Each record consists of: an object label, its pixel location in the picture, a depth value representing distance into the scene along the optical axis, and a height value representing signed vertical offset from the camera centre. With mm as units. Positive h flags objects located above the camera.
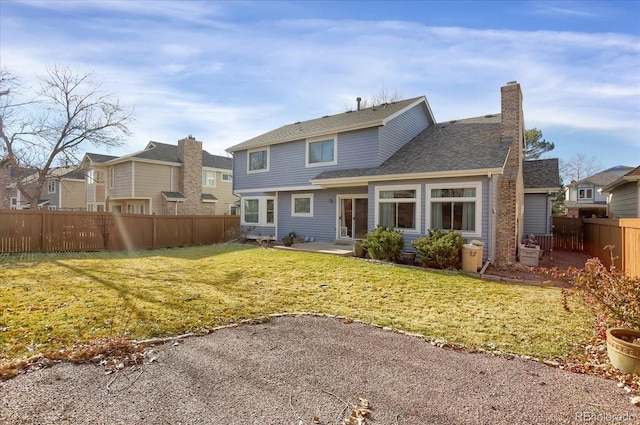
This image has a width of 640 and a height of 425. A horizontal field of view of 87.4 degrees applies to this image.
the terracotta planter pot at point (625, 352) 3721 -1545
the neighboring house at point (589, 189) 40188 +3434
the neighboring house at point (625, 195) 12789 +1000
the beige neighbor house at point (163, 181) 24203 +2551
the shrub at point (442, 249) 10070 -1006
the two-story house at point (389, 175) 11297 +1609
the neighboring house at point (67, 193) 34719 +2143
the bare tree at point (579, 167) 47281 +7069
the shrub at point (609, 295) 4359 -1079
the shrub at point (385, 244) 11195 -955
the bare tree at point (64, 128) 21302 +5781
